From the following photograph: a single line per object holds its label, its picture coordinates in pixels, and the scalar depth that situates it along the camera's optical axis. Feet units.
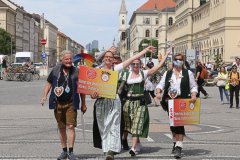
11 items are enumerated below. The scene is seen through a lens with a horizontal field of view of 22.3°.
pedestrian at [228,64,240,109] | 83.08
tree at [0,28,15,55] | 419.33
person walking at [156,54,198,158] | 36.04
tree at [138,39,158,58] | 607.28
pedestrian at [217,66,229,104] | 92.22
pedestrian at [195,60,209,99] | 101.55
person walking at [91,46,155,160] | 33.06
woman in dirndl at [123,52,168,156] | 35.86
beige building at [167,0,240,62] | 287.48
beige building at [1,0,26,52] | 549.95
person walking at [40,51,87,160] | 33.35
